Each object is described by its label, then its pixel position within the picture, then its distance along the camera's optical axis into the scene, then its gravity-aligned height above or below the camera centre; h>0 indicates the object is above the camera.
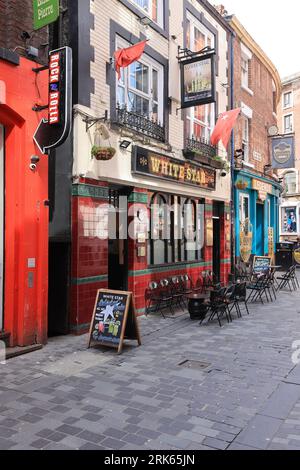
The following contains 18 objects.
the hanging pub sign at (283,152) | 18.66 +4.14
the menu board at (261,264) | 14.51 -0.65
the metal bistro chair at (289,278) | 14.90 -1.18
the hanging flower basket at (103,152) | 8.44 +1.88
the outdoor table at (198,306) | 9.96 -1.42
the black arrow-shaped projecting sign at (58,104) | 7.09 +2.42
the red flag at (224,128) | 13.29 +3.70
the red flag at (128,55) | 8.91 +4.06
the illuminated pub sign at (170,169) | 10.12 +2.10
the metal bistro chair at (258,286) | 12.77 -1.25
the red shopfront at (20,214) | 7.21 +0.56
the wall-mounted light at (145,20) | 10.39 +5.57
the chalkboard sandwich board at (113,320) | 7.21 -1.29
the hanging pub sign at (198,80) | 11.23 +4.51
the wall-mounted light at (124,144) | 9.48 +2.30
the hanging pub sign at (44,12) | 6.89 +3.89
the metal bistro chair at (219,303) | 9.70 -1.33
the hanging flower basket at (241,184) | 15.92 +2.31
